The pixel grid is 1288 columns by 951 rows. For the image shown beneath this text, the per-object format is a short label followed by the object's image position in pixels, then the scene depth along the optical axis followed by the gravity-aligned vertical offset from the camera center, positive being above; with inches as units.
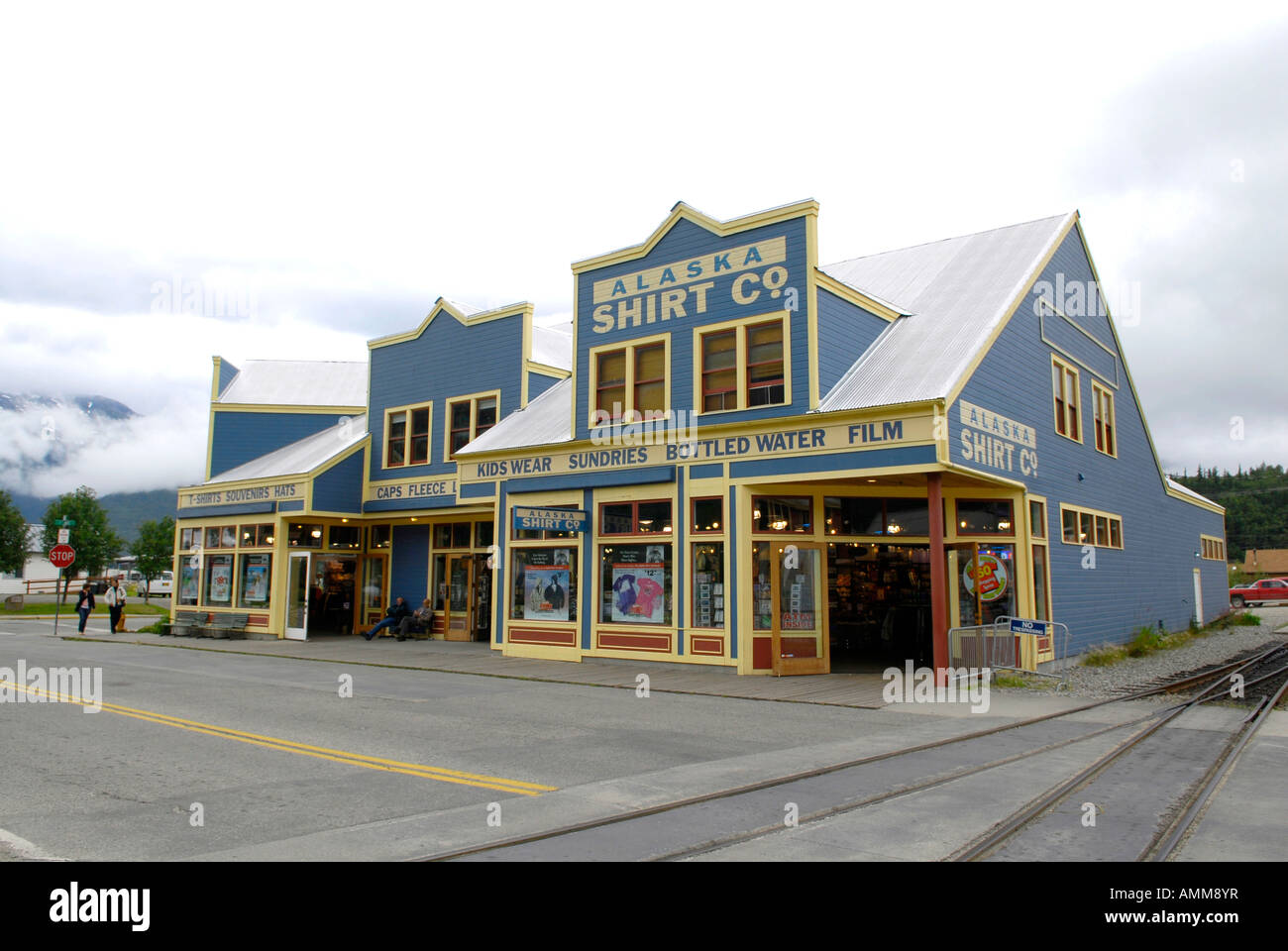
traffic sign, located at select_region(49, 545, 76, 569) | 1129.1 +12.5
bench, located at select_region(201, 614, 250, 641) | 1152.8 -78.2
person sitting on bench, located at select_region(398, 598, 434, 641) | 1074.1 -66.7
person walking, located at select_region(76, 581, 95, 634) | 1249.6 -50.3
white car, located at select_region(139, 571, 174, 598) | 3555.1 -76.1
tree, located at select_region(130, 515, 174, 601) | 3179.1 +62.4
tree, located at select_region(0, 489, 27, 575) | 2388.0 +70.4
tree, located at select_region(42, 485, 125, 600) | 2605.8 +100.4
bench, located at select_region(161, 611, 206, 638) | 1194.0 -75.9
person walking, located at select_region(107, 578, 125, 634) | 1259.2 -51.1
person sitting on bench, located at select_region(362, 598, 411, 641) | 1085.8 -56.8
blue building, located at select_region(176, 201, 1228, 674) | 705.0 +92.3
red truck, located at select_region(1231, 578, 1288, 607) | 2317.9 -67.7
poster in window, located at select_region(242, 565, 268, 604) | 1146.0 -24.3
